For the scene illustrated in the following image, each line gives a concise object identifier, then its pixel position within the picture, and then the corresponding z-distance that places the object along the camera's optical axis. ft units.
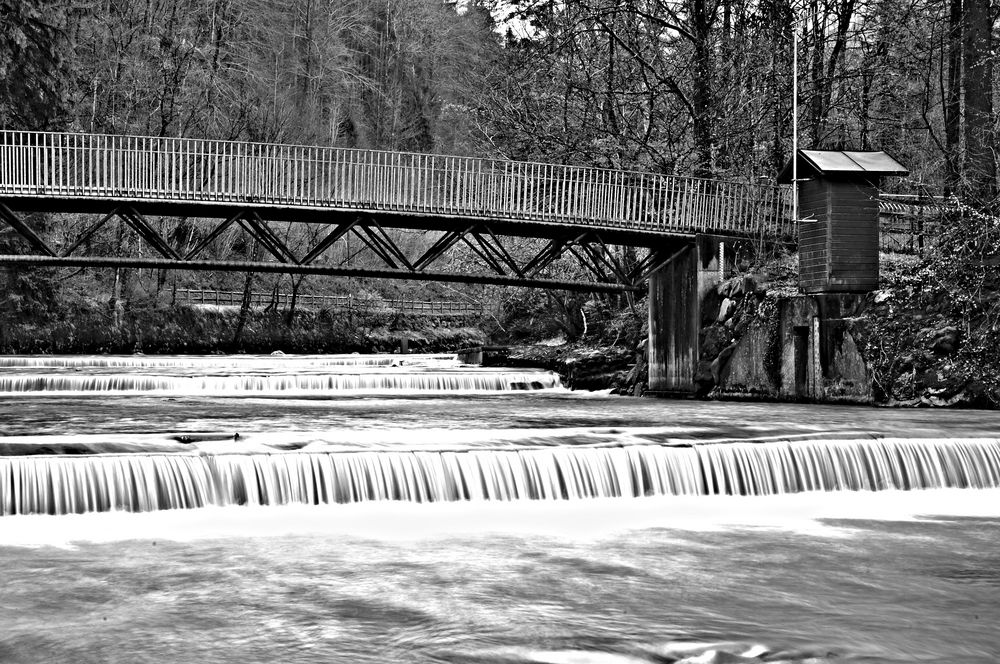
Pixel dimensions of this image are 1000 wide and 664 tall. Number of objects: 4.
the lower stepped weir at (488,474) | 44.42
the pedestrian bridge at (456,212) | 85.81
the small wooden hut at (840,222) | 87.25
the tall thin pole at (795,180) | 90.74
